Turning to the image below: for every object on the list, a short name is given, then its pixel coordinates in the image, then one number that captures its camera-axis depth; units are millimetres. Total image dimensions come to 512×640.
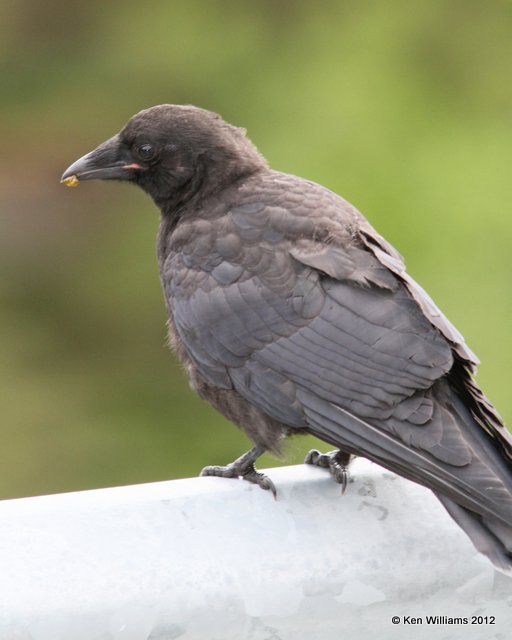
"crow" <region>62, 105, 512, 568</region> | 5758
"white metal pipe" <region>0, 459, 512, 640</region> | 4625
